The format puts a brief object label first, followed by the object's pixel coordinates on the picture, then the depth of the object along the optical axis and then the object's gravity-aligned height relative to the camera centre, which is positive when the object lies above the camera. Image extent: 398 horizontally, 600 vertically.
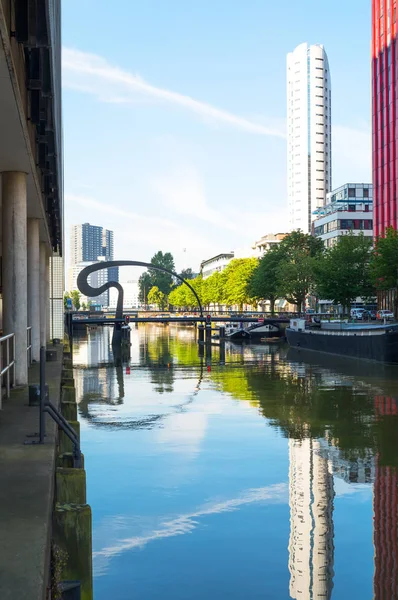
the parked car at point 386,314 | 95.04 -1.76
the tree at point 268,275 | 139.75 +5.21
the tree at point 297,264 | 128.75 +6.55
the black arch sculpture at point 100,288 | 129.62 +3.95
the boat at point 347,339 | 69.00 -3.97
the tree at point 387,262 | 86.50 +4.55
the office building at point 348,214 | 160.00 +19.13
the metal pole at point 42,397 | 12.95 -1.62
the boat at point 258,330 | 125.36 -4.79
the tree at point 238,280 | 172.62 +5.39
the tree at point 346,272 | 102.62 +4.05
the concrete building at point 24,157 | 13.80 +4.00
